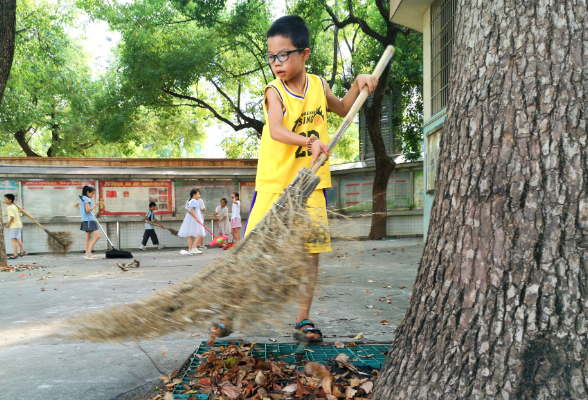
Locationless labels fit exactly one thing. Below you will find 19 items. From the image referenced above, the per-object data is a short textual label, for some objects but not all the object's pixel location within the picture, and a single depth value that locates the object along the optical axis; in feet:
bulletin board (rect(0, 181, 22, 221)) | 39.66
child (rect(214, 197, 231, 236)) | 41.81
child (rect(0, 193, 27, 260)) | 33.27
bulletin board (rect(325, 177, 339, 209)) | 48.55
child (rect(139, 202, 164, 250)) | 40.27
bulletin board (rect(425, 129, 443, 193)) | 26.25
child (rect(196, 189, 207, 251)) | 37.42
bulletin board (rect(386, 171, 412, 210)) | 45.93
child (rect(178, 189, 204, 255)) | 36.55
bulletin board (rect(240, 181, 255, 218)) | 45.68
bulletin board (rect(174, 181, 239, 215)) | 44.19
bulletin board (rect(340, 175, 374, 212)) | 47.19
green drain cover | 7.89
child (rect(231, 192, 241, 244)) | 40.14
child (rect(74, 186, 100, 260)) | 32.58
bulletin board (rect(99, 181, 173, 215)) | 42.04
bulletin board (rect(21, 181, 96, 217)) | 40.19
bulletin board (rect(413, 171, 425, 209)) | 45.09
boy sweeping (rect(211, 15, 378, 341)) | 8.55
